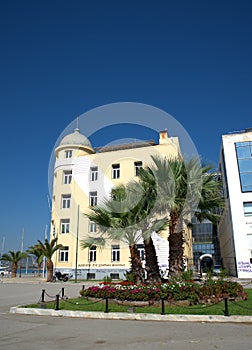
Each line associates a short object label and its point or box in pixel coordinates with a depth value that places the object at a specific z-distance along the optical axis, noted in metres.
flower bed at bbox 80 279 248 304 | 12.71
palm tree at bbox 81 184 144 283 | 15.81
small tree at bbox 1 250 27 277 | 47.81
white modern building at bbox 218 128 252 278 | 32.75
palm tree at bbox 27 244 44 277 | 45.59
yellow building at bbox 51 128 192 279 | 35.94
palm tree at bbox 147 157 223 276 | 15.62
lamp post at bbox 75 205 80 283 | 34.87
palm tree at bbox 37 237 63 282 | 35.03
